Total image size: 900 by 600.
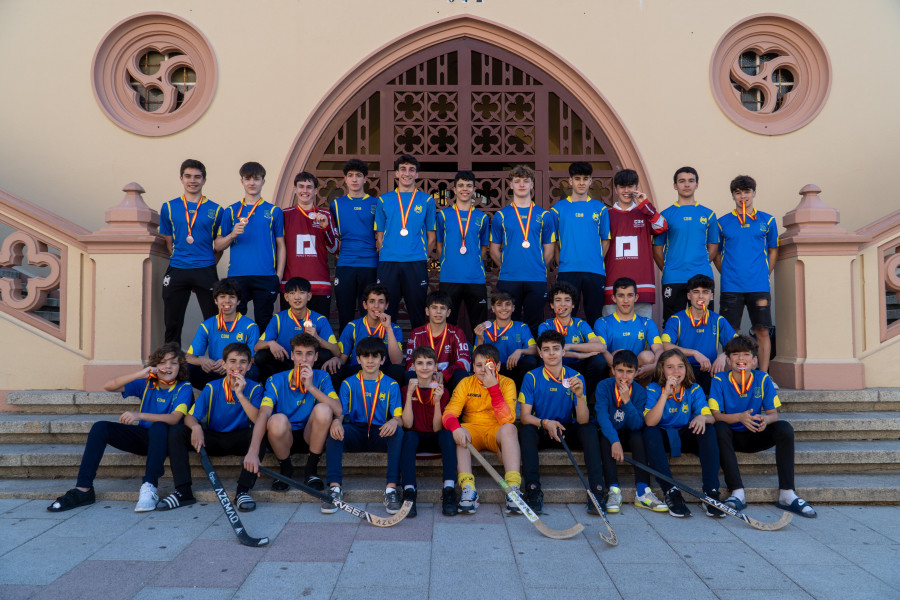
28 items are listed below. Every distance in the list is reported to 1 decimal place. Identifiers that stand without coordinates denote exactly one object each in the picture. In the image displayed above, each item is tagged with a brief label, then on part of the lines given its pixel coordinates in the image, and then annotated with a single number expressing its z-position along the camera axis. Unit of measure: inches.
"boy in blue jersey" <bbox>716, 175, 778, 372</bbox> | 209.5
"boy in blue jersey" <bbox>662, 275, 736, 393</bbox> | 190.4
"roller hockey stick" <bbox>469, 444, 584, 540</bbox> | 135.8
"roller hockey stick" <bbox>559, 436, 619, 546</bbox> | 132.8
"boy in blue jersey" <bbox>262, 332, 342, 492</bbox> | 162.9
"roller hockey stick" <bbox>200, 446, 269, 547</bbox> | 132.0
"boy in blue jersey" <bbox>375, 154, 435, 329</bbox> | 206.5
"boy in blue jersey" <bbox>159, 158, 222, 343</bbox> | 206.2
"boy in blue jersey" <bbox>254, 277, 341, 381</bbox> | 189.6
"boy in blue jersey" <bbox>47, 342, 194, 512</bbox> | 157.5
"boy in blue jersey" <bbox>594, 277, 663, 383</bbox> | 191.6
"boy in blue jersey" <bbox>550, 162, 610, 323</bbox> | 210.4
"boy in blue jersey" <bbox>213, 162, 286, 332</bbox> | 208.5
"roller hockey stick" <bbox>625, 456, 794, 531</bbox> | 143.3
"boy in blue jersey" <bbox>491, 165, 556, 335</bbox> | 209.6
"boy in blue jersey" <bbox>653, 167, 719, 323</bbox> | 211.6
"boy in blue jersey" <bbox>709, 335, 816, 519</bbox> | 159.0
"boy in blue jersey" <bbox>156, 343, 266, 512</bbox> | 158.7
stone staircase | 163.8
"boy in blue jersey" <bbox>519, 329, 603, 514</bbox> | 160.7
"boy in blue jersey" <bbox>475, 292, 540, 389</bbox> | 190.2
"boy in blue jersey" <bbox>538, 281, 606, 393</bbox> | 187.3
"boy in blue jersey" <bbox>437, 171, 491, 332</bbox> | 209.2
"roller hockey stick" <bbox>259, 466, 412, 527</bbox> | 143.6
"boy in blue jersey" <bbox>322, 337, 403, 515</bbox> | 162.1
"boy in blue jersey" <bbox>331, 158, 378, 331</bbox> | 213.9
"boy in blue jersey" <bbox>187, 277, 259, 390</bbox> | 185.2
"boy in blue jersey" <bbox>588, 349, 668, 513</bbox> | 157.9
